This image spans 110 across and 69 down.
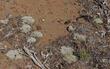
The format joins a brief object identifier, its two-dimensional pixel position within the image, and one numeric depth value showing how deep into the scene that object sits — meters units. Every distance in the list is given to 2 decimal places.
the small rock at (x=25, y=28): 4.61
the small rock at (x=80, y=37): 4.53
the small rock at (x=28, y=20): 4.73
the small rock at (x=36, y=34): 4.55
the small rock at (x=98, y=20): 4.80
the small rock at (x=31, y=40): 4.47
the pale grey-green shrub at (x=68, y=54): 4.28
